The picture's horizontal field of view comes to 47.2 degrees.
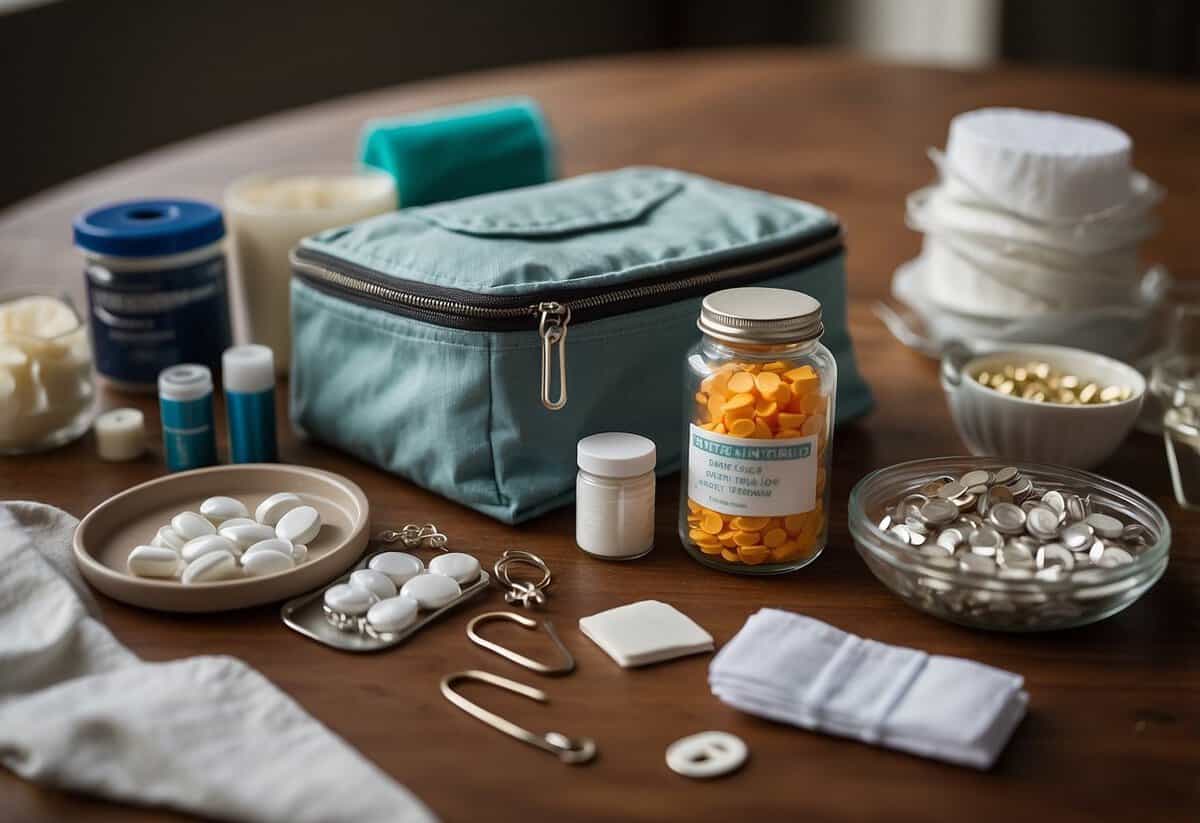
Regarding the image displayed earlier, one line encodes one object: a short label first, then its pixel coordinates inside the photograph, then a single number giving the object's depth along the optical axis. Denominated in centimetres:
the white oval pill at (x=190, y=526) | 102
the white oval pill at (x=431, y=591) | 97
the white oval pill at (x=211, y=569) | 96
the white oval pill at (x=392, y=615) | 94
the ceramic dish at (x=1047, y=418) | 115
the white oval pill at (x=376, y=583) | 97
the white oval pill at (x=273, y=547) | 99
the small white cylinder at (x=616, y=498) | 104
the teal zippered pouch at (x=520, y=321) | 110
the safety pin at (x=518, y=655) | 90
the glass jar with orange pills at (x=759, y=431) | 98
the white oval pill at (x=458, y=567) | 100
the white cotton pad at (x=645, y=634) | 92
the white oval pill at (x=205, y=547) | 98
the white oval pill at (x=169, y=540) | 101
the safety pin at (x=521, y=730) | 82
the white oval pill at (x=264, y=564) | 97
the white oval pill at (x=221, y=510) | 106
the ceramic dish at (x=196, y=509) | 95
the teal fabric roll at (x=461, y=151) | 150
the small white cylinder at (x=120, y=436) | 122
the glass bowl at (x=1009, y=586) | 90
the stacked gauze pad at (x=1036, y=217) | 133
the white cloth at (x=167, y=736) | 75
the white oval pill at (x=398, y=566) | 100
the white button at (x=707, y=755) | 80
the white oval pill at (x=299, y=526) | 103
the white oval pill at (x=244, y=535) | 101
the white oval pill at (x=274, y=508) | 106
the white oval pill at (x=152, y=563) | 97
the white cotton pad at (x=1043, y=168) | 132
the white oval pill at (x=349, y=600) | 95
